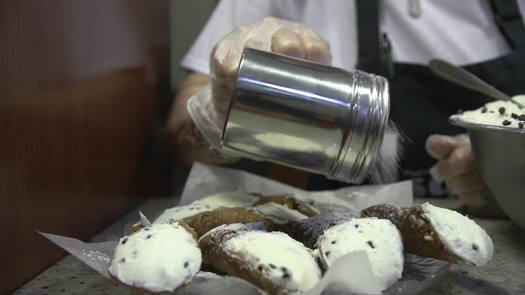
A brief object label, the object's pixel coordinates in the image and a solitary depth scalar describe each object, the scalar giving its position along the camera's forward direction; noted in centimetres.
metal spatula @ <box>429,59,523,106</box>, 63
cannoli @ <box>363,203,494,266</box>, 42
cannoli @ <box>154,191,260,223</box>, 59
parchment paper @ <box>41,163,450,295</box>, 40
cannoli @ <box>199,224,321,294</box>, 37
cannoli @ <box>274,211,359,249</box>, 52
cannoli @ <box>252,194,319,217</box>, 63
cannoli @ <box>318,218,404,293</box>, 38
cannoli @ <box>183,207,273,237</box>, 56
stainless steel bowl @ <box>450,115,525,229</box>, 51
